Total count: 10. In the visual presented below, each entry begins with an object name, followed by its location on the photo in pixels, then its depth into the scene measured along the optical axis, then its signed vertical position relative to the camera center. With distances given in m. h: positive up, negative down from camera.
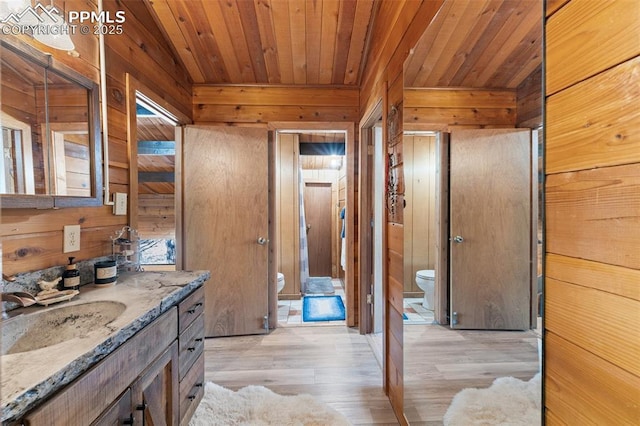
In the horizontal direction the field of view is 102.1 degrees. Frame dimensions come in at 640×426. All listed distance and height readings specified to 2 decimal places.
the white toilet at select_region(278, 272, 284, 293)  3.15 -0.89
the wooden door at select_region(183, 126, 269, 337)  2.49 -0.11
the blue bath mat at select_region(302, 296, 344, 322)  2.96 -1.25
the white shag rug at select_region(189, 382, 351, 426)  1.52 -1.24
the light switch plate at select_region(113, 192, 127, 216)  1.58 +0.04
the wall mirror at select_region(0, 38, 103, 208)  1.00 +0.35
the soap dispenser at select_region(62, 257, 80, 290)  1.19 -0.31
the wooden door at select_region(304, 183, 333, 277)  4.94 -0.16
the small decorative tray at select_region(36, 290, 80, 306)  1.03 -0.35
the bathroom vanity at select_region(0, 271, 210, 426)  0.63 -0.46
